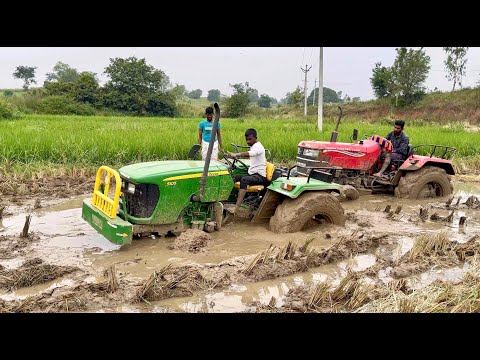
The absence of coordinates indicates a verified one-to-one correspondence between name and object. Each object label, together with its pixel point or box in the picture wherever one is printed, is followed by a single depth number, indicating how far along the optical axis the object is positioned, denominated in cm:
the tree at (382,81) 4278
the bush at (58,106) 3438
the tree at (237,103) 4338
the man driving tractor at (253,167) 611
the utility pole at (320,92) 1883
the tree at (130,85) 3972
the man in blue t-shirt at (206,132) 857
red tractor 876
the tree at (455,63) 4294
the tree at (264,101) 8369
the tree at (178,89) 5893
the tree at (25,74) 8369
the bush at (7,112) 2242
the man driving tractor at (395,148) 891
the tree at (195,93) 11513
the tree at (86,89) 3866
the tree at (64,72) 8419
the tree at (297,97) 4947
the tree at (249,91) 4578
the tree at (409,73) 4050
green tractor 546
